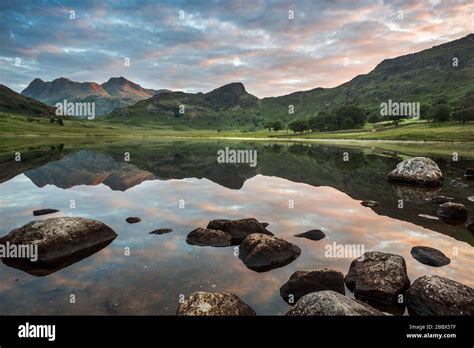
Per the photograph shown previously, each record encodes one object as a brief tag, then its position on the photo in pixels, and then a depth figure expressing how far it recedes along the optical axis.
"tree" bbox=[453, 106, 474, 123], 141.12
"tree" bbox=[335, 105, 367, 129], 187.38
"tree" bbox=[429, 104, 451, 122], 150.12
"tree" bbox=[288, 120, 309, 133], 199.00
